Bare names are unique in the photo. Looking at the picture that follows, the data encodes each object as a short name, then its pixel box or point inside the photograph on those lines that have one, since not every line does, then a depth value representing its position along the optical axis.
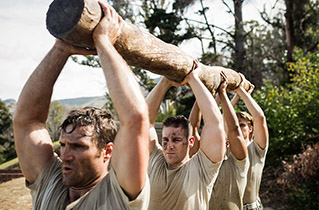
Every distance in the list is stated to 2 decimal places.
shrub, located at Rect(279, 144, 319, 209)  6.06
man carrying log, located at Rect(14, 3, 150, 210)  1.53
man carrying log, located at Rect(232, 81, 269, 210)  3.78
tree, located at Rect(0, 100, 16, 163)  28.45
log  1.58
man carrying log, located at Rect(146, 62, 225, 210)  2.52
